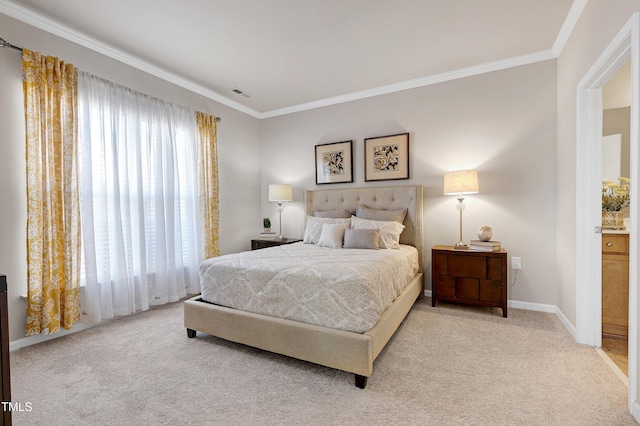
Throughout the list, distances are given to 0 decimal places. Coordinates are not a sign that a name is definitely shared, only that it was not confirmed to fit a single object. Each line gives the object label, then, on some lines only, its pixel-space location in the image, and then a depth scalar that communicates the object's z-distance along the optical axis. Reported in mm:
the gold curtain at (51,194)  2346
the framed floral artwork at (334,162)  4223
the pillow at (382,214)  3568
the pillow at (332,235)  3375
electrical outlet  3236
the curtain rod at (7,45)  2254
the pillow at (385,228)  3262
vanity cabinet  2344
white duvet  1907
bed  1814
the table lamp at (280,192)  4398
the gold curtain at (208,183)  3846
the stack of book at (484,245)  2982
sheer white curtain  2705
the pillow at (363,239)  3148
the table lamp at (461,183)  3123
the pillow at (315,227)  3693
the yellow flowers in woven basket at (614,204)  2529
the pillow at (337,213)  3977
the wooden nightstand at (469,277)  2926
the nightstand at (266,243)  4281
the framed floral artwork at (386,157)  3816
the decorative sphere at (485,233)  3126
